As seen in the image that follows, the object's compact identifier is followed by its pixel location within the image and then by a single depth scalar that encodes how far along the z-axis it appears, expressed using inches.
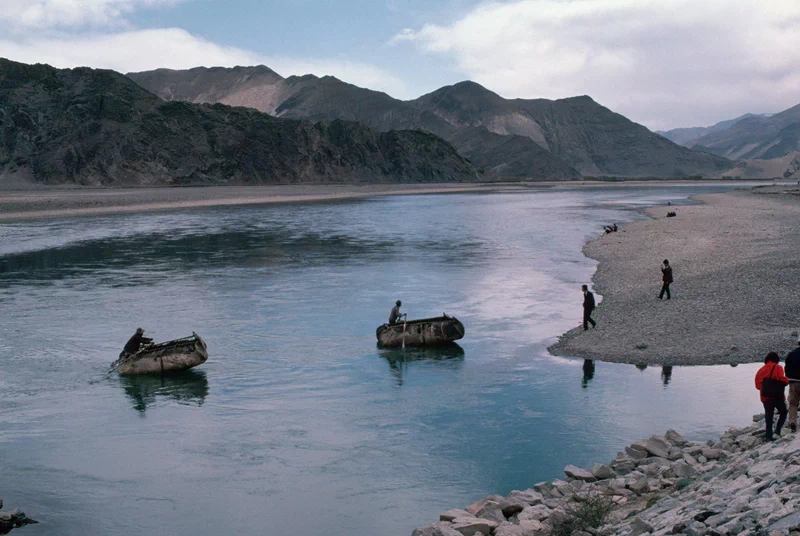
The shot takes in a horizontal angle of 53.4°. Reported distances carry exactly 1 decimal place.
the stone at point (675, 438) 643.5
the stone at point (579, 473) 576.7
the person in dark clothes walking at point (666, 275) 1210.6
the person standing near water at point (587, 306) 1067.9
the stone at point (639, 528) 423.7
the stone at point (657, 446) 610.2
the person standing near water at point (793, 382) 575.5
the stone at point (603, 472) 577.9
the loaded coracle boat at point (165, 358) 962.7
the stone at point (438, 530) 482.0
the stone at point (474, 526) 488.7
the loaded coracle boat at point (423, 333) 1083.9
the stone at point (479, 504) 530.9
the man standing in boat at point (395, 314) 1095.6
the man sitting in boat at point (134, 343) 968.3
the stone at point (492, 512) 516.4
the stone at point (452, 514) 520.7
